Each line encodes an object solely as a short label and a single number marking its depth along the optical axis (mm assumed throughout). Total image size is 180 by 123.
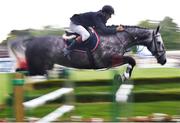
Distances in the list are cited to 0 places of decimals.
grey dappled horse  11325
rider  10830
